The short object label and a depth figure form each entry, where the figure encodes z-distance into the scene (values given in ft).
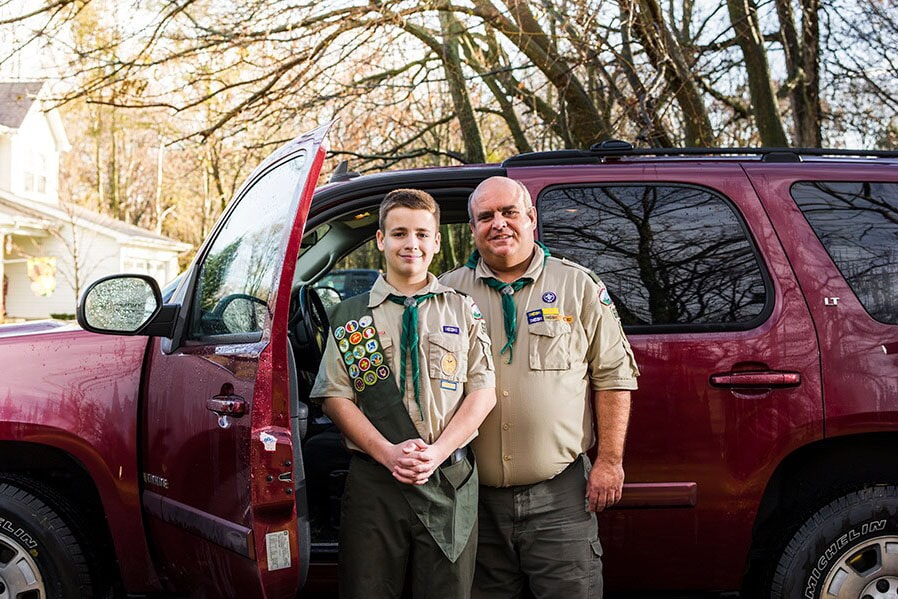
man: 9.21
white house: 92.84
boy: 8.68
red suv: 10.14
